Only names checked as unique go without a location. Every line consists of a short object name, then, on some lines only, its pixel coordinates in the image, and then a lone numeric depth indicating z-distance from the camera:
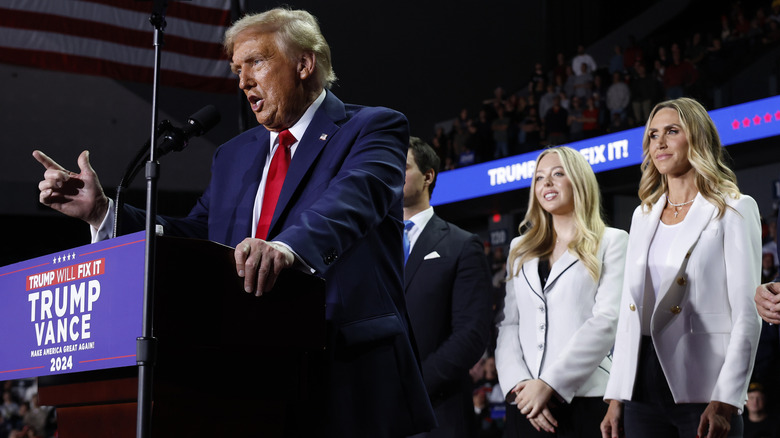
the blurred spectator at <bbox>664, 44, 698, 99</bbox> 12.36
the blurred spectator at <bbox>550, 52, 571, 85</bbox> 16.09
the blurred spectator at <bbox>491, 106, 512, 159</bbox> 15.13
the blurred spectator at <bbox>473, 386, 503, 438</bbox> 9.71
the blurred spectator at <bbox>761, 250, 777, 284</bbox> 8.75
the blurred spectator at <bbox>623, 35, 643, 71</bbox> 14.71
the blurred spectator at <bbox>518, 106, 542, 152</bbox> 14.67
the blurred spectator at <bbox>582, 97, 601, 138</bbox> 13.80
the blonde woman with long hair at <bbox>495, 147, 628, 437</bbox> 3.18
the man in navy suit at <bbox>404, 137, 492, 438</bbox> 3.44
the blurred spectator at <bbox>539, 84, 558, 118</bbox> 15.25
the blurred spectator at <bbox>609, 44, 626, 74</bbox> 14.74
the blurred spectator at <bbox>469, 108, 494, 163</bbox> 15.55
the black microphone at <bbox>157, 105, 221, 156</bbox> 2.03
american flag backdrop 7.13
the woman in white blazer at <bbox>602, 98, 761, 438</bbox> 2.62
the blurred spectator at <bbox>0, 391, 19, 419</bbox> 11.87
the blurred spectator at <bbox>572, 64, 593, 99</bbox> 14.65
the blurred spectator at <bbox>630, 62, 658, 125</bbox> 12.80
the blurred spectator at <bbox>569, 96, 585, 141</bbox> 13.82
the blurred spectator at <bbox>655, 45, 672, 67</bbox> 13.55
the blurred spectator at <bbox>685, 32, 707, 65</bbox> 13.20
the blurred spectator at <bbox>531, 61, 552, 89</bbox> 16.47
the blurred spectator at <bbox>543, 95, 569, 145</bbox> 14.33
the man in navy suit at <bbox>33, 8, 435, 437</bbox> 1.77
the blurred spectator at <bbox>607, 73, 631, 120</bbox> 13.48
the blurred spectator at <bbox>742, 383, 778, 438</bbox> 5.34
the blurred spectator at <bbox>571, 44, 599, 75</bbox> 15.31
